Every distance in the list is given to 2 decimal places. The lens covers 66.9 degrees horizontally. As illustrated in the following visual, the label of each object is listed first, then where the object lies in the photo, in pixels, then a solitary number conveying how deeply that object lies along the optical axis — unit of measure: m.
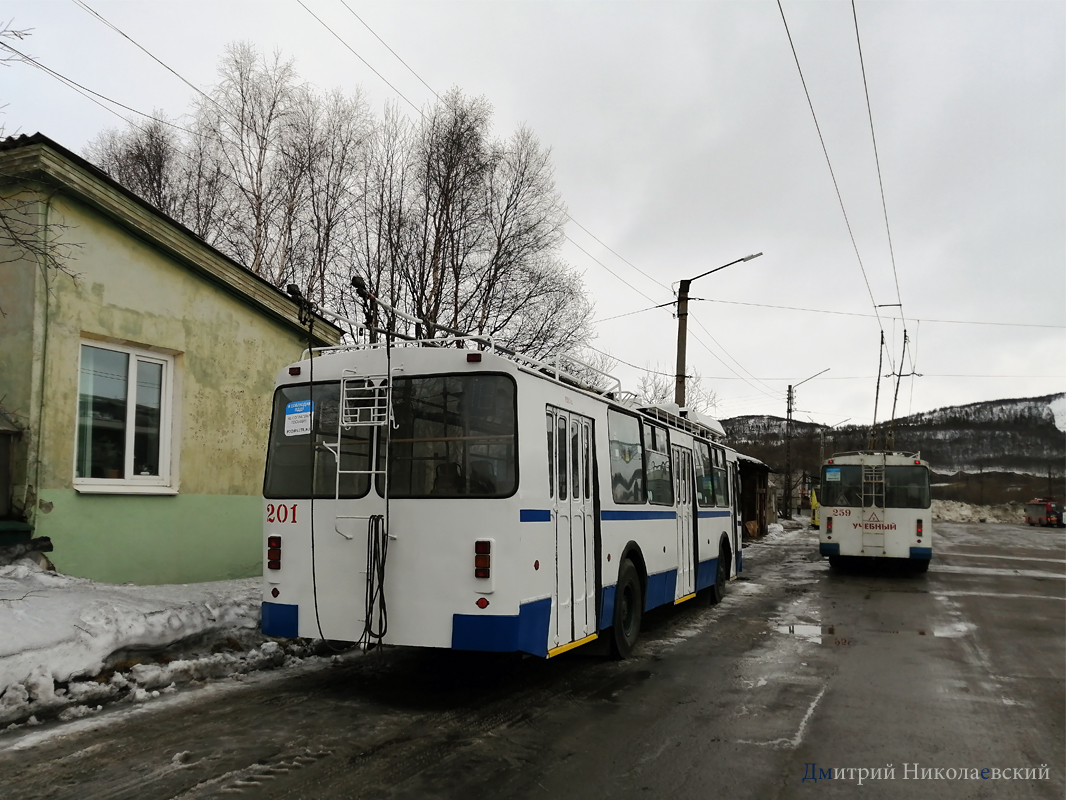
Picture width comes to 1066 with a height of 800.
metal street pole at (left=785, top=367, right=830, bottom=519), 48.34
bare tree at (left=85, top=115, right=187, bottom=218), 29.28
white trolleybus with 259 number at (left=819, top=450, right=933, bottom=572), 20.16
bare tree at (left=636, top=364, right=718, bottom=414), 49.17
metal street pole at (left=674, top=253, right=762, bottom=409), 21.06
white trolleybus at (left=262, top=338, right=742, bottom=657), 6.50
